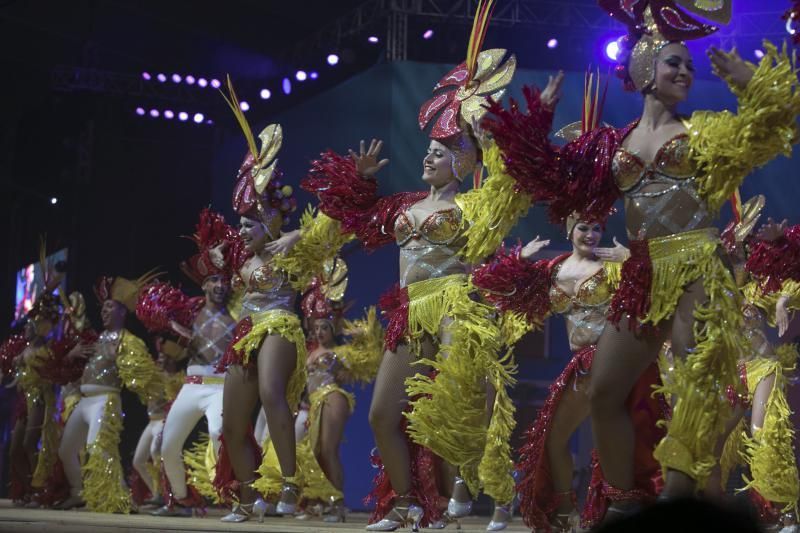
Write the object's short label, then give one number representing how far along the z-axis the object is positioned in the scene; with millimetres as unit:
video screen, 11562
